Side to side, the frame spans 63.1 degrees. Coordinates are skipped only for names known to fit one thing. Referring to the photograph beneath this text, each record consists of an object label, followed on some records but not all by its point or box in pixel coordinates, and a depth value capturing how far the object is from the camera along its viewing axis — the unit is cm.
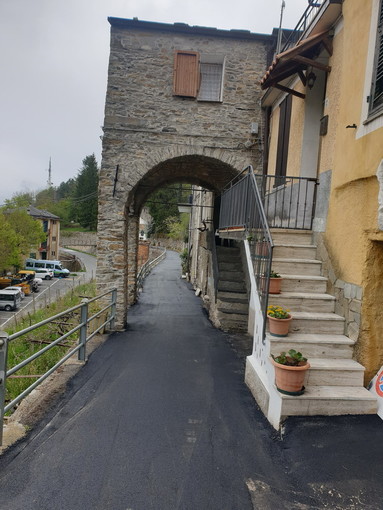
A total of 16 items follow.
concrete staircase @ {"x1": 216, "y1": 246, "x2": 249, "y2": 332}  794
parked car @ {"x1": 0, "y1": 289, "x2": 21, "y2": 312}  2058
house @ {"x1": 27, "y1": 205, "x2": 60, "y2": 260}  4031
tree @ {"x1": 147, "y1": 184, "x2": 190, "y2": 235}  4112
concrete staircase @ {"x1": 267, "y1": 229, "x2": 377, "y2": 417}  313
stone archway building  747
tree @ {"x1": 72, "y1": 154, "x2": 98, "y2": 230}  5775
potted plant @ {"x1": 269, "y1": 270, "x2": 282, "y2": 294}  403
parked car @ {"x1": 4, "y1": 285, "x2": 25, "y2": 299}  2234
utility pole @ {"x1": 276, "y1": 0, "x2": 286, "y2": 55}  602
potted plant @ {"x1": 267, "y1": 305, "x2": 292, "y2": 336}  349
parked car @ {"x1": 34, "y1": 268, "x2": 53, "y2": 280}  3344
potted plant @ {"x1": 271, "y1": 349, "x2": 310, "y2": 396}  301
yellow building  347
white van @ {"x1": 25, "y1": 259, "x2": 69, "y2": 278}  3497
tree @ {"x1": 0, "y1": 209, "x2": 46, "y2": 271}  2673
